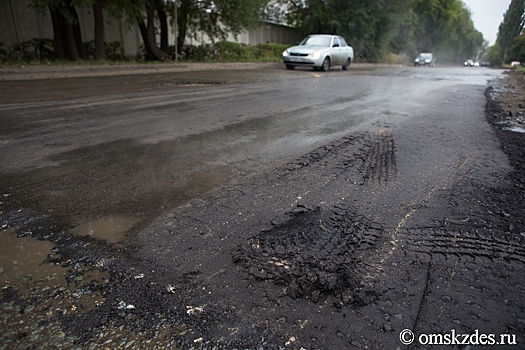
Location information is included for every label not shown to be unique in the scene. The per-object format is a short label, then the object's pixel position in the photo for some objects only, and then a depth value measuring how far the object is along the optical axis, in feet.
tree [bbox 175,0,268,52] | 59.57
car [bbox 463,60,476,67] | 252.01
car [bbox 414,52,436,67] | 150.51
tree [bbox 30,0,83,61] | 42.67
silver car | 56.59
